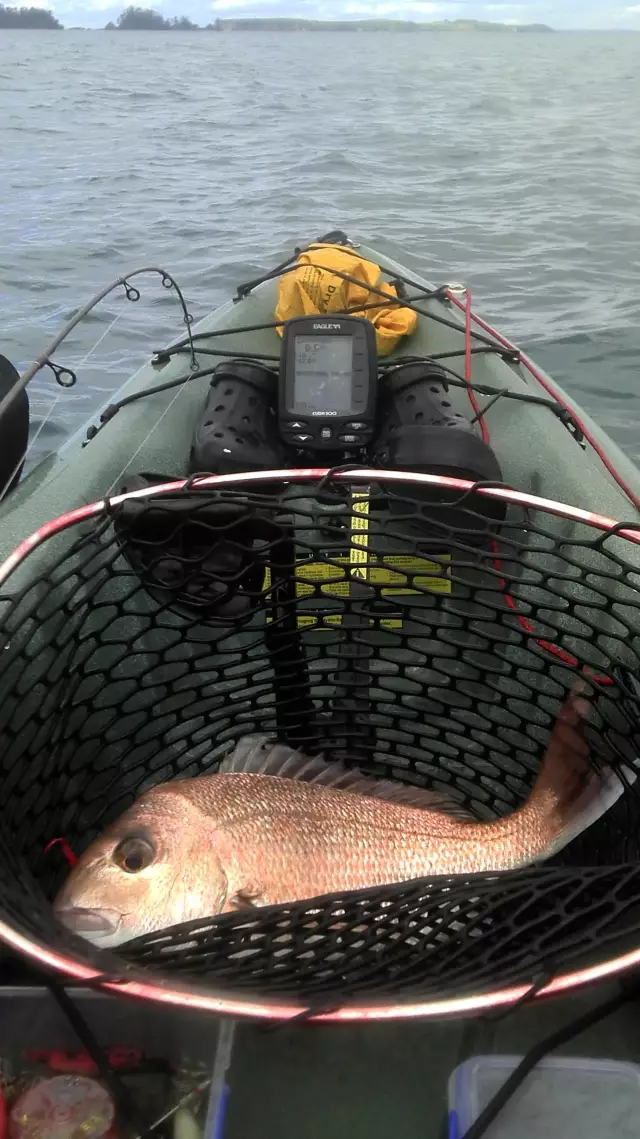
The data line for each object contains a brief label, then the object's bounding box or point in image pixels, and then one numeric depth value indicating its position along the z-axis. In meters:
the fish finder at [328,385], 0.81
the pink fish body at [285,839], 0.50
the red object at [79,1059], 0.45
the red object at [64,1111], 0.43
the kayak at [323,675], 0.41
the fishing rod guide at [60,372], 0.93
